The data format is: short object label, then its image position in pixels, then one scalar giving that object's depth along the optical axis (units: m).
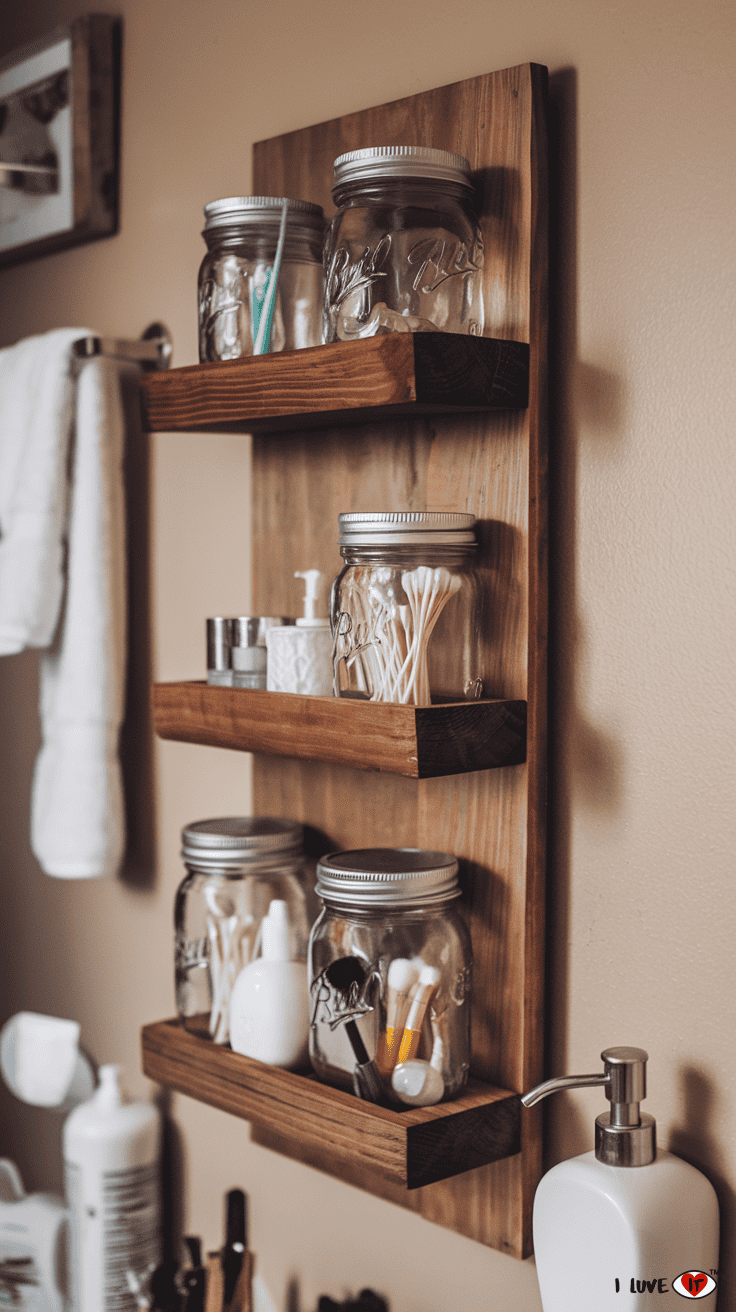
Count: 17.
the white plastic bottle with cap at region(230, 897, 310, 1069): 0.94
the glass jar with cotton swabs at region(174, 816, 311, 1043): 1.02
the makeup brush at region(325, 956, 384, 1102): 0.85
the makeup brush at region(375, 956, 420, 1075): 0.85
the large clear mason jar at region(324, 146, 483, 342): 0.83
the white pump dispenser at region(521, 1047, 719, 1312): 0.74
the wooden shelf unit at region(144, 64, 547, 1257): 0.83
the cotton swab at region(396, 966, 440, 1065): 0.85
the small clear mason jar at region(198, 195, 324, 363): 0.94
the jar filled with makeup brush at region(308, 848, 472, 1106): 0.85
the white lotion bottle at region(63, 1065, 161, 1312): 1.22
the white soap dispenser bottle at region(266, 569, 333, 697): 0.92
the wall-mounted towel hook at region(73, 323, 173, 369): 1.25
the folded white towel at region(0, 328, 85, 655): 1.24
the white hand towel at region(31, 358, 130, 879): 1.25
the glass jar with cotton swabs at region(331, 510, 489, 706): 0.84
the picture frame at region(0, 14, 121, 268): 1.29
